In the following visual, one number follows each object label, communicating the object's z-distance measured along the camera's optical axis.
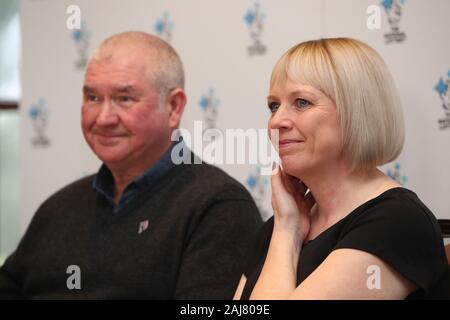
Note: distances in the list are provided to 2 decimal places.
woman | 2.81
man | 3.10
